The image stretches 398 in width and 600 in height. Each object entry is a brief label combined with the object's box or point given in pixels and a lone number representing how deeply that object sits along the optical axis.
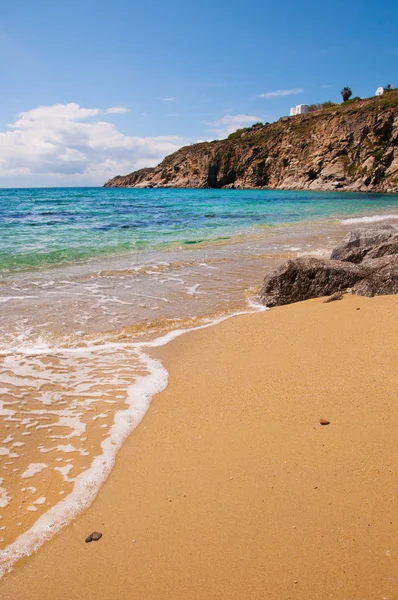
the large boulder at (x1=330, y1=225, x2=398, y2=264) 8.46
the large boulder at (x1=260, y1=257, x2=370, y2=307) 6.75
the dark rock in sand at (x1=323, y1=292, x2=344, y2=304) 6.31
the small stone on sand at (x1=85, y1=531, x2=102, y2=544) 2.16
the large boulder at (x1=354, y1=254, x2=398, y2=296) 6.32
